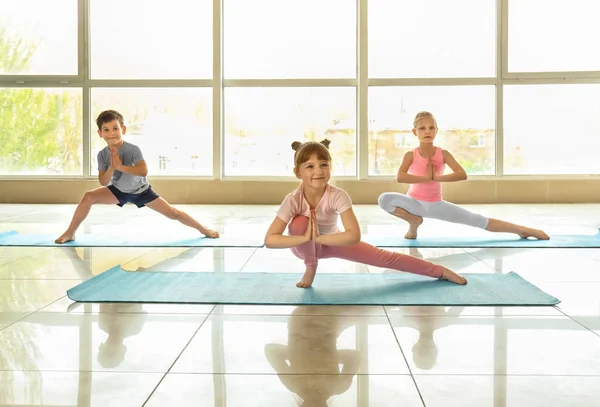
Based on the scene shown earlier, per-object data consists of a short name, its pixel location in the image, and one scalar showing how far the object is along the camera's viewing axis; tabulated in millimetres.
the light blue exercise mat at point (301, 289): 2143
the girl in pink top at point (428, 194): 3711
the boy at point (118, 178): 3627
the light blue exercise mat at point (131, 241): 3609
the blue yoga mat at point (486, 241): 3521
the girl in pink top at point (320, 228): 2244
